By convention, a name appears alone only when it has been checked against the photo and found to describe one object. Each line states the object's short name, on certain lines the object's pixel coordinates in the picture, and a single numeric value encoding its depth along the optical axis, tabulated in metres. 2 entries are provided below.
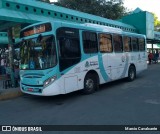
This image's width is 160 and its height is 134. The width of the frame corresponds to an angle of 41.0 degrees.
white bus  7.41
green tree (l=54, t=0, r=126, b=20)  34.34
